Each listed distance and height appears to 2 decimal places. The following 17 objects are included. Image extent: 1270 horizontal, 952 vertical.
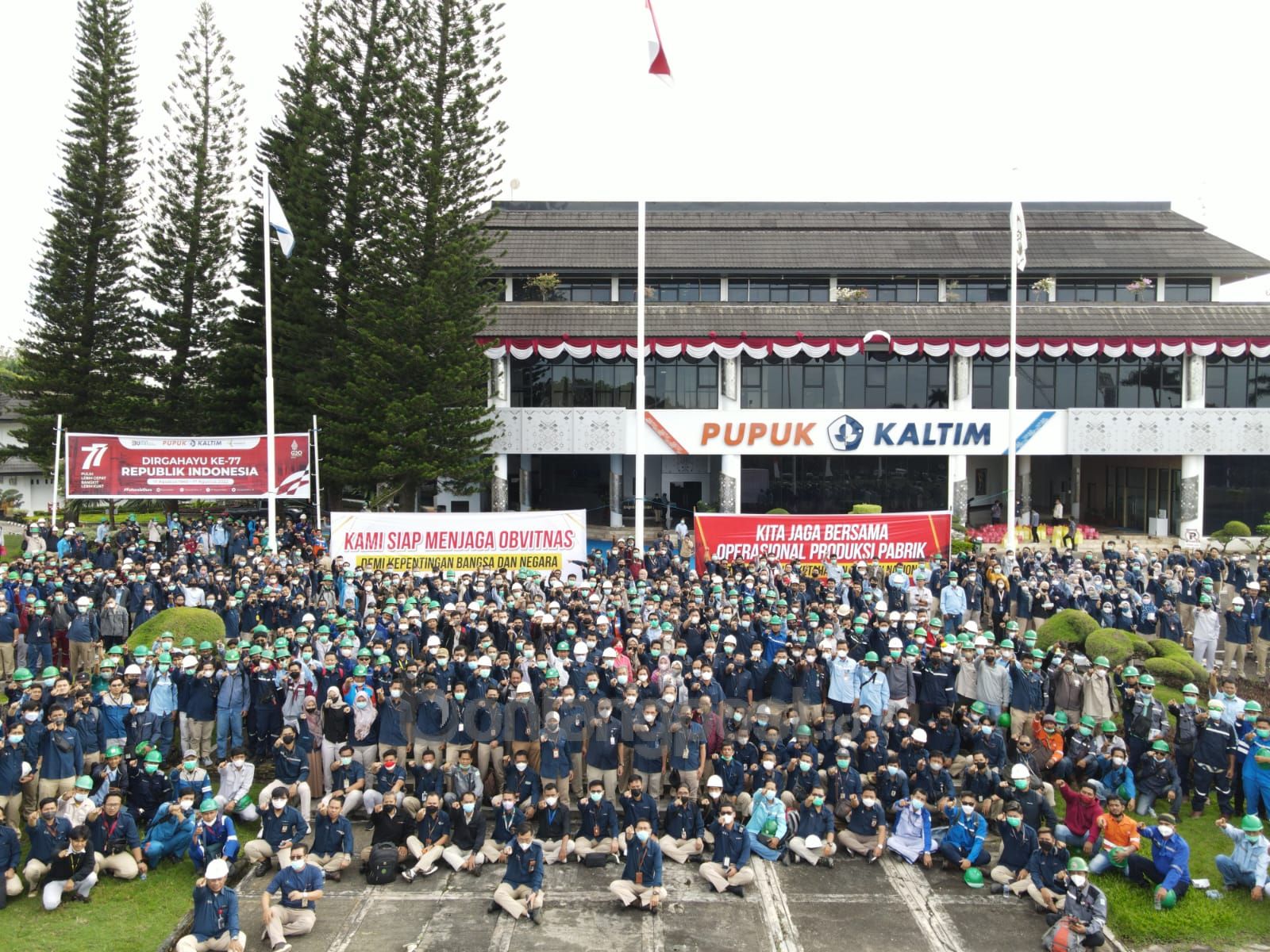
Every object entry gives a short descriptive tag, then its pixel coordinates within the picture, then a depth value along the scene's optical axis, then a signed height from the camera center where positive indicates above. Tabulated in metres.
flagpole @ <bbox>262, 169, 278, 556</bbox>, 21.00 +1.63
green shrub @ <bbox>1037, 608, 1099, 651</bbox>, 15.10 -2.23
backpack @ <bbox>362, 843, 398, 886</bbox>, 9.28 -3.68
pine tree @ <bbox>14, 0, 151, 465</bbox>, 28.98 +6.29
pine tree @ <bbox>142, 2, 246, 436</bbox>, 29.88 +7.29
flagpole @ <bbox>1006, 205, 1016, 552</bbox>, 21.75 +1.90
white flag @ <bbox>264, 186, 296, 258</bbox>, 21.02 +5.82
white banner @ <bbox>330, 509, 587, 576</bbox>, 18.00 -1.06
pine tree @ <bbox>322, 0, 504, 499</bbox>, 25.06 +5.00
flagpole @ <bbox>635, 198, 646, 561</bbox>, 19.98 +1.22
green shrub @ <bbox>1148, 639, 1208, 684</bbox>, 14.15 -2.53
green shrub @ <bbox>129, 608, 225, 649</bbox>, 13.80 -2.06
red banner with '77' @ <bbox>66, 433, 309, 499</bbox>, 21.17 +0.40
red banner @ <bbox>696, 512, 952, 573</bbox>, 18.53 -0.99
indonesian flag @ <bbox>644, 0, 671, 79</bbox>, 18.06 +8.08
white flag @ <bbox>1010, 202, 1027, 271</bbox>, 22.20 +5.91
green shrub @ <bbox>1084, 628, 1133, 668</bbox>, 14.18 -2.35
